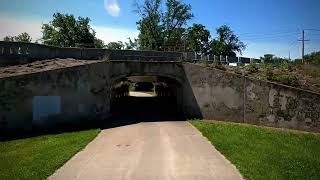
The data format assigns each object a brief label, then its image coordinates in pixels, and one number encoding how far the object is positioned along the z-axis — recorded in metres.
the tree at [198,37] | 45.53
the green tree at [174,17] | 40.64
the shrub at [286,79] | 15.41
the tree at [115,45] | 55.27
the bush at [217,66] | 17.11
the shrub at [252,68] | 17.51
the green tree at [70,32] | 38.33
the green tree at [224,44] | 45.53
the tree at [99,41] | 45.59
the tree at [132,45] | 46.48
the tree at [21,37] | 48.20
